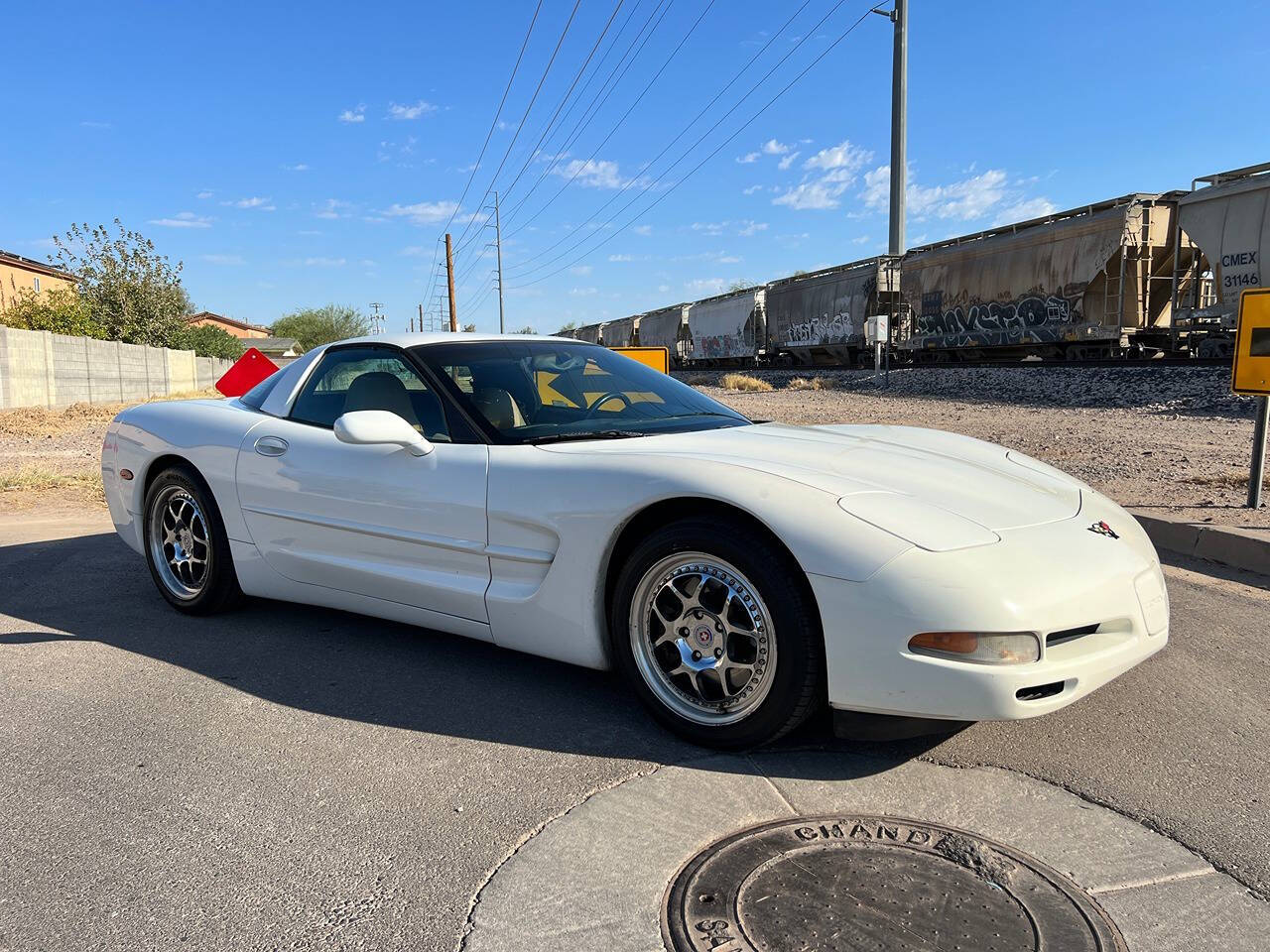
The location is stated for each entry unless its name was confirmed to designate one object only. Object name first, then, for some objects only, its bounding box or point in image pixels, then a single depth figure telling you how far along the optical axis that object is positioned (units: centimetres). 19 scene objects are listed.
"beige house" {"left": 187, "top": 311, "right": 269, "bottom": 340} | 10214
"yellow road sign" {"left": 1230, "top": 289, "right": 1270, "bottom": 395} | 565
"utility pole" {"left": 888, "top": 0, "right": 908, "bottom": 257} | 3231
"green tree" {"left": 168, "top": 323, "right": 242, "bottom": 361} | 6562
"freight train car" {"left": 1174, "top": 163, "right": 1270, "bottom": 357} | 1549
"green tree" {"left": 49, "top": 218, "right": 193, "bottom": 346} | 3956
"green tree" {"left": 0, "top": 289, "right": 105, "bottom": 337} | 3519
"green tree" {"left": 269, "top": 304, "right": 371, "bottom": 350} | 11306
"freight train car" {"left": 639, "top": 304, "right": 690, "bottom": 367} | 4207
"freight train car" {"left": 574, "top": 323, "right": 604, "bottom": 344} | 5288
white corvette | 241
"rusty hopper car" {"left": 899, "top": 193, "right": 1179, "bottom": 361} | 1811
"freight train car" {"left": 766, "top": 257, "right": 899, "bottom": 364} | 2659
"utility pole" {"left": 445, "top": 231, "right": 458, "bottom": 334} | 4540
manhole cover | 188
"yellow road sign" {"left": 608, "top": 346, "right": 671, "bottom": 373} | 958
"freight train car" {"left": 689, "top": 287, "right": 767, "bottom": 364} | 3475
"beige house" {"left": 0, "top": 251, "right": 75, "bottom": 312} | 4884
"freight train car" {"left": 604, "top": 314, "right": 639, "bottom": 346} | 4788
